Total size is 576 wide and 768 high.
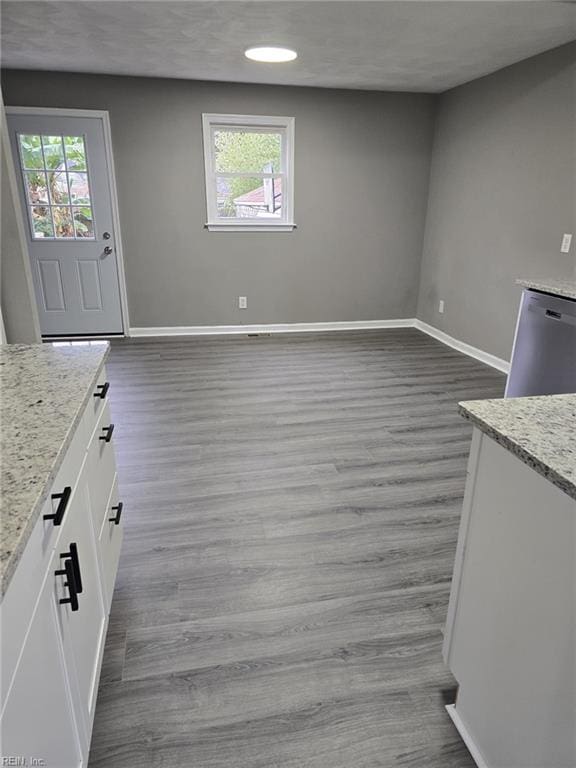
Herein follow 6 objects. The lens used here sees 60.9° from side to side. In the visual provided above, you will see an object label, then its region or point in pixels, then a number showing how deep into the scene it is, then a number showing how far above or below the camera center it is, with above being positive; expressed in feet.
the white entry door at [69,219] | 14.55 -0.27
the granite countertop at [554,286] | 8.78 -1.30
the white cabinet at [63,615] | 2.46 -2.46
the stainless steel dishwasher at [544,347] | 8.91 -2.43
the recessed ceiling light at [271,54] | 11.33 +3.52
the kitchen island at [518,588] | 3.08 -2.54
